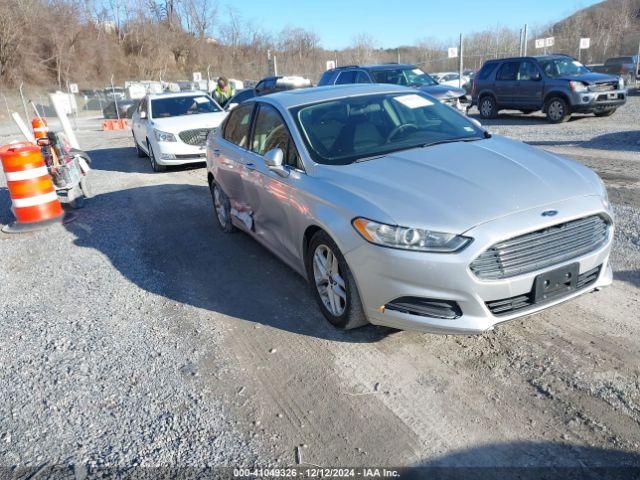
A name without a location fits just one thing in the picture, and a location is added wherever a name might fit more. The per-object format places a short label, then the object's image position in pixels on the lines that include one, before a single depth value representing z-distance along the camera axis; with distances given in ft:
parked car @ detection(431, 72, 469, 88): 101.74
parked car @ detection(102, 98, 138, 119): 96.67
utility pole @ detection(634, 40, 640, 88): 80.19
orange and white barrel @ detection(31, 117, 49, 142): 27.25
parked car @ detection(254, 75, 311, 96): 67.77
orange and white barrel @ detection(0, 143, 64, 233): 24.58
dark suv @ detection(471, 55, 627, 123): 46.96
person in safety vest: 57.62
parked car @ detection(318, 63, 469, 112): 44.34
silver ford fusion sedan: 10.29
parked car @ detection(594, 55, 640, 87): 84.84
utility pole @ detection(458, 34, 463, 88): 72.29
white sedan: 36.52
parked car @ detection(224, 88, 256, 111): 57.90
